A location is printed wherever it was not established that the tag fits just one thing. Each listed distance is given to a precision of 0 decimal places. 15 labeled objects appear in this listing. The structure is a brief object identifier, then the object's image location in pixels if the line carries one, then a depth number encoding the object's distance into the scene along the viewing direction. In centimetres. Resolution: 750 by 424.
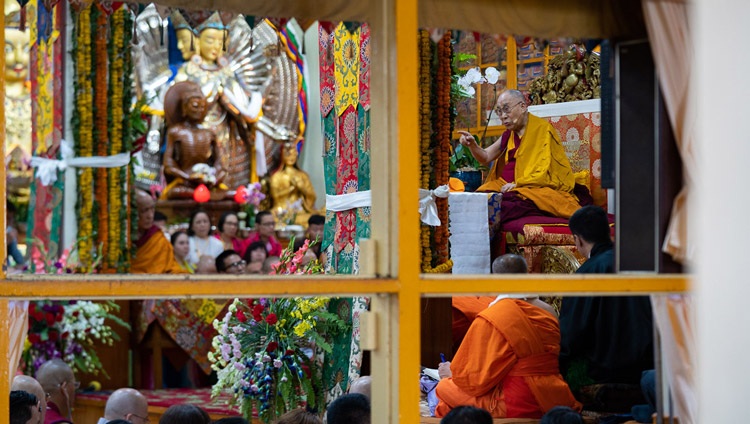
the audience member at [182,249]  1070
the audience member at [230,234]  1181
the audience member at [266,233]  1204
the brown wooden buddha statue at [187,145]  1259
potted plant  810
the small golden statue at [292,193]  1362
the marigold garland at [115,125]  880
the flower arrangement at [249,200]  1264
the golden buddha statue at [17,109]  1284
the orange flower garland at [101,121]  880
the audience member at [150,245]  970
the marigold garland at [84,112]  873
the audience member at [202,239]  1132
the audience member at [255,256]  1062
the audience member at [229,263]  993
